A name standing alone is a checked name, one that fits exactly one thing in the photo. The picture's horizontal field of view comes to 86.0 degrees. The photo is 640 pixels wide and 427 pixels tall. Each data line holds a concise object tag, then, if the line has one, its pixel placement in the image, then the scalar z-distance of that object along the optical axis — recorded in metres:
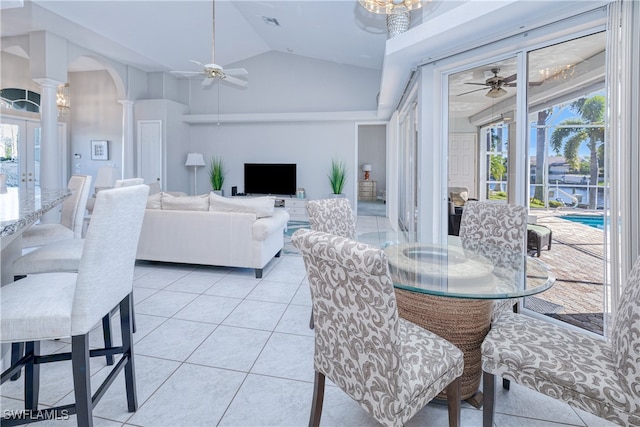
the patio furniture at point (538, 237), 3.12
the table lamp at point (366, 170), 12.05
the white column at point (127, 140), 7.27
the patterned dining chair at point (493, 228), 2.29
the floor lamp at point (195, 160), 7.87
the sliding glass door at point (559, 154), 2.57
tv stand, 7.98
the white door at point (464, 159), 3.73
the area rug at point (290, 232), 4.81
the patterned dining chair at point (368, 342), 1.02
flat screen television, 8.20
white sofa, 3.65
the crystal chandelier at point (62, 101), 6.45
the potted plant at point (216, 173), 8.21
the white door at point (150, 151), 7.39
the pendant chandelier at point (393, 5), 2.50
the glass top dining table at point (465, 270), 1.48
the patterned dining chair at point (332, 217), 2.59
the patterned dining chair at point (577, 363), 1.14
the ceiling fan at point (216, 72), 4.62
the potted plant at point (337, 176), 7.77
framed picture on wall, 7.84
